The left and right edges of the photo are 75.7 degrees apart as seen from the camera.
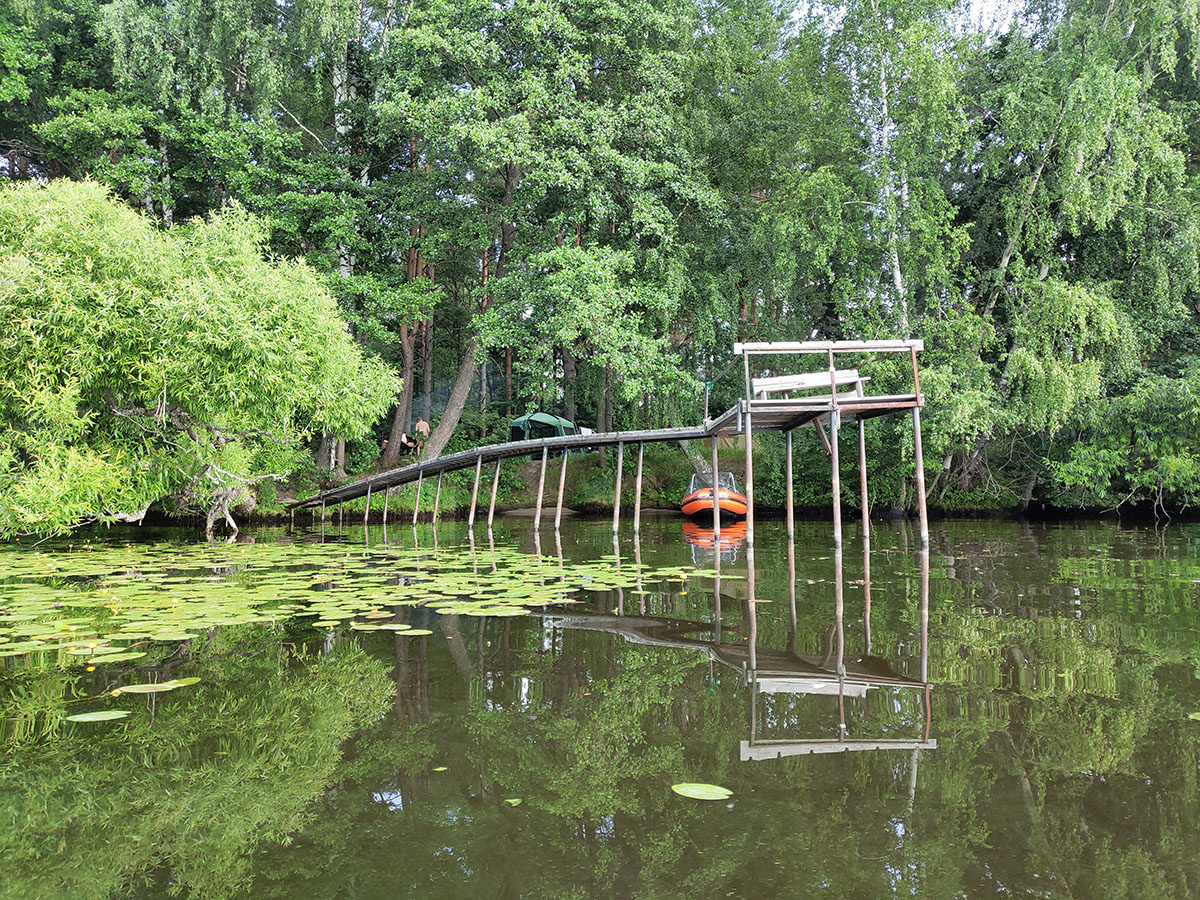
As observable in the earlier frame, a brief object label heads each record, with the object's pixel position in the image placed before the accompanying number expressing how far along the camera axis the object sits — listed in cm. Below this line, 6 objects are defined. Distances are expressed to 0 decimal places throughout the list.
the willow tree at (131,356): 917
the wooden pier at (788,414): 959
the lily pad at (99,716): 335
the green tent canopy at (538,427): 2677
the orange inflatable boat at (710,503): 1764
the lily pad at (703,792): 251
